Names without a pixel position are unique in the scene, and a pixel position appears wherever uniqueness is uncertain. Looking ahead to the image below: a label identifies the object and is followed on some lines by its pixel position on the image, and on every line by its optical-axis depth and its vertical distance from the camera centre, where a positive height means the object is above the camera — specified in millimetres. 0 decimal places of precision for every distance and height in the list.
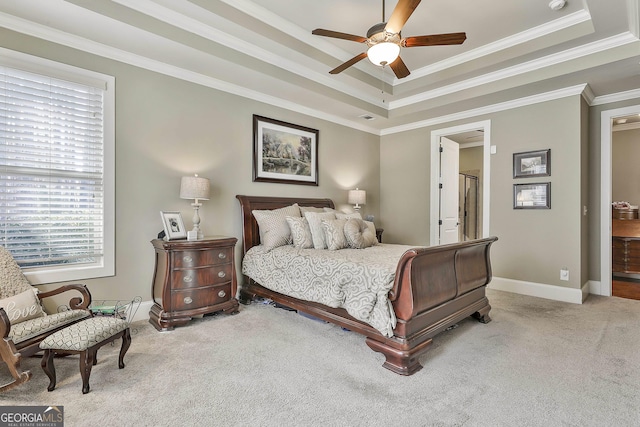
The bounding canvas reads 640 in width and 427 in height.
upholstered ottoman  1856 -781
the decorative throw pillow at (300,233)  3514 -211
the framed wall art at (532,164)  4098 +703
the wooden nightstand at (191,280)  2918 -653
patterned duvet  2277 -545
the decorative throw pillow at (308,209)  4207 +78
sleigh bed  2189 -714
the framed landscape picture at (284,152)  4152 +887
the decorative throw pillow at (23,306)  2043 -631
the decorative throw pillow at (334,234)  3371 -213
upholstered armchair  1809 -716
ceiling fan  2389 +1384
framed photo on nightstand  3055 -112
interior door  5293 +432
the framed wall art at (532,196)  4105 +271
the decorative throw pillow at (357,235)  3453 -224
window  2543 +395
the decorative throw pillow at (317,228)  3496 -153
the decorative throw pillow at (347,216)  3943 -16
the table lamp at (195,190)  3207 +248
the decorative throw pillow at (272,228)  3630 -161
